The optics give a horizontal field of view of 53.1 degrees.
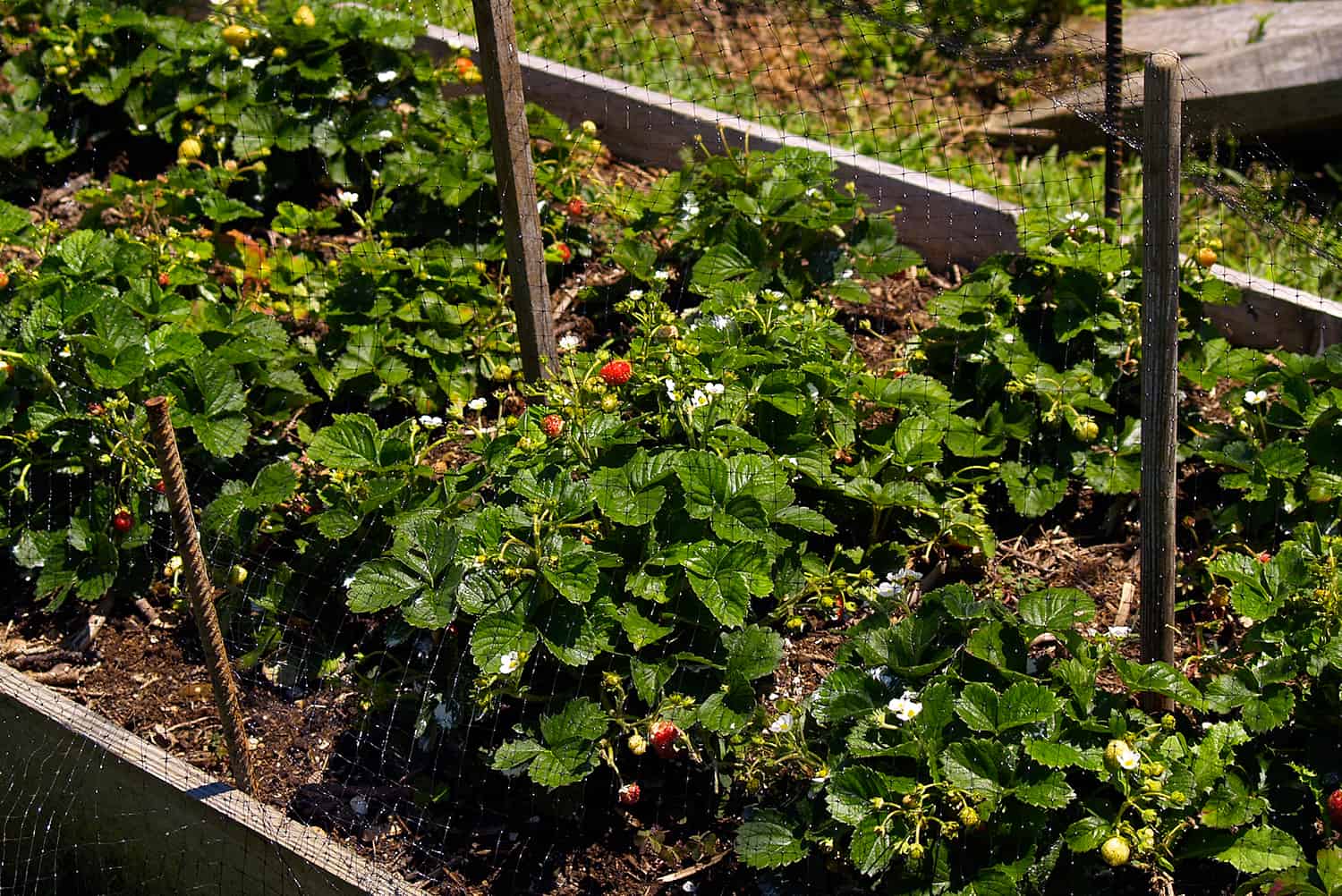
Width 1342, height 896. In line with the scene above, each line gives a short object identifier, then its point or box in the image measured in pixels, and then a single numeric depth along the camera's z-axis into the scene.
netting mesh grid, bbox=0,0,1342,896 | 2.44
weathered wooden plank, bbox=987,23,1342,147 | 4.79
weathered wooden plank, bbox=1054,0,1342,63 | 5.17
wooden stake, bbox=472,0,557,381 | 2.92
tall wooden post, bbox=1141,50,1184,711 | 2.28
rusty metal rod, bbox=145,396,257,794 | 2.32
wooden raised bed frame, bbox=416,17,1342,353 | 3.55
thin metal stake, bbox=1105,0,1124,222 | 3.14
